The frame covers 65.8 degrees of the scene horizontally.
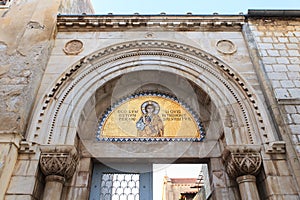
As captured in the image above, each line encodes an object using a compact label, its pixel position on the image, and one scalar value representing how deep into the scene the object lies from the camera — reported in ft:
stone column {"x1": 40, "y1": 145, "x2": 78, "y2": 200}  12.24
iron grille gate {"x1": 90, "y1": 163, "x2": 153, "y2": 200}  15.33
